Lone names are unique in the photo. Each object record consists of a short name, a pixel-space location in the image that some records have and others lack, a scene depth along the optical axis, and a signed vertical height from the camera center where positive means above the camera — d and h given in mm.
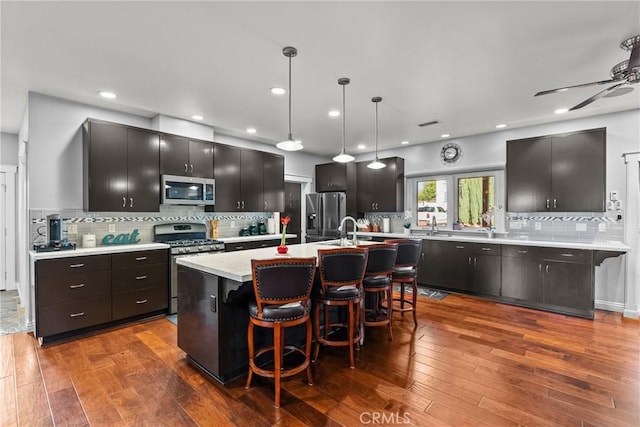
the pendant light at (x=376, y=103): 3667 +1334
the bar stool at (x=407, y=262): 3508 -593
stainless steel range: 4023 -414
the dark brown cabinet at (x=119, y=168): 3646 +550
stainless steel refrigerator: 6438 -65
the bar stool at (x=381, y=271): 3061 -607
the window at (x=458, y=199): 5332 +214
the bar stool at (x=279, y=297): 2094 -602
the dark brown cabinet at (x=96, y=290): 3174 -880
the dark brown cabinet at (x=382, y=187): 6211 +488
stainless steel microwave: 4234 +309
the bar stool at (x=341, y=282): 2549 -596
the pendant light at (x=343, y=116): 3139 +1325
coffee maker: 3426 -178
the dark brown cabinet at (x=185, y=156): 4270 +803
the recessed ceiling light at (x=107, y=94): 3472 +1348
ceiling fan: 2310 +1096
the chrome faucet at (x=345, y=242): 3539 -368
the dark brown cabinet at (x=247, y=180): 4957 +543
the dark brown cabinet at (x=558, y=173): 4215 +541
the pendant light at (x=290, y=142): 2559 +638
